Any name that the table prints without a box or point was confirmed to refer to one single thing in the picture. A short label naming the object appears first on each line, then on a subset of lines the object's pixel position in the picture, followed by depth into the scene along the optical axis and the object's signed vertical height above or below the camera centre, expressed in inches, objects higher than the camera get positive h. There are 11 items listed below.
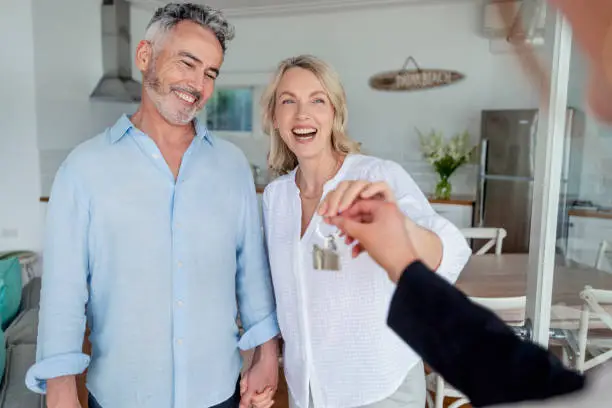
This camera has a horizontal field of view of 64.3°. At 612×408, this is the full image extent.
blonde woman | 42.3 -10.4
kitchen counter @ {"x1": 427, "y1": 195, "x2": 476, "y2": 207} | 164.3 -13.0
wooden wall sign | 178.9 +31.0
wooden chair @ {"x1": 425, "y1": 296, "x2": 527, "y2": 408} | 69.3 -25.0
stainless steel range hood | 166.7 +34.6
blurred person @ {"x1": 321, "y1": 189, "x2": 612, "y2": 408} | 13.0 -5.4
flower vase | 170.7 -9.3
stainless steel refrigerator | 159.5 -4.3
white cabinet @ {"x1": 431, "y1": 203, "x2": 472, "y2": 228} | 164.9 -16.7
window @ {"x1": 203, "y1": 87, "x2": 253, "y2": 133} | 208.8 +21.2
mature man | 41.2 -7.9
